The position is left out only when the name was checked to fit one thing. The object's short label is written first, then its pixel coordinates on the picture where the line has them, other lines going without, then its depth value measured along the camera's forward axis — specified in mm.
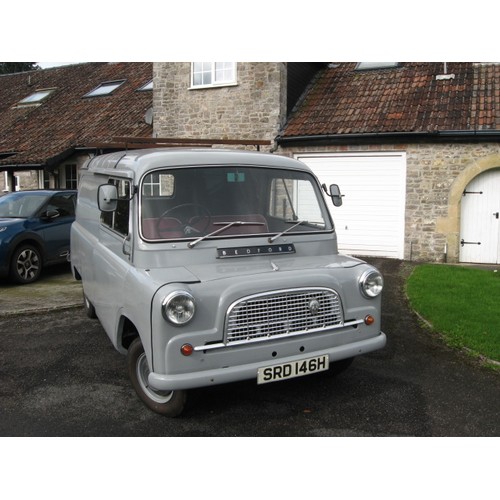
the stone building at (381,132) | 12188
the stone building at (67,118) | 17500
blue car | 9422
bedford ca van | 3770
